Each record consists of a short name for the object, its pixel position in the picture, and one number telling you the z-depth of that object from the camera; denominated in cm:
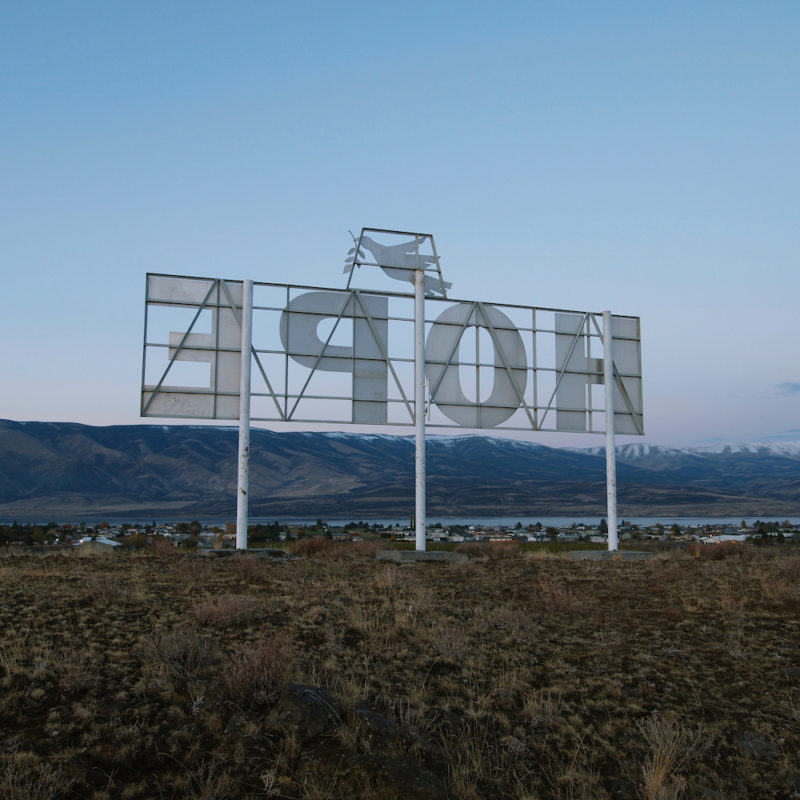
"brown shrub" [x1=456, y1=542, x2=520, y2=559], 2011
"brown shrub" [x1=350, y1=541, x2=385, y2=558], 1905
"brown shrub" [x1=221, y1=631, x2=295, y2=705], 631
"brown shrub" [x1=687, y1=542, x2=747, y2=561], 1912
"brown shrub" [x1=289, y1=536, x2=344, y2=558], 1841
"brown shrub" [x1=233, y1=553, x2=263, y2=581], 1287
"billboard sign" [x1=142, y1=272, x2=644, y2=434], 1888
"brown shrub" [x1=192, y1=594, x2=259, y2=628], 851
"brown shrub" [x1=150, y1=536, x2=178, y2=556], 1795
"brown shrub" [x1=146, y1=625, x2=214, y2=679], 677
